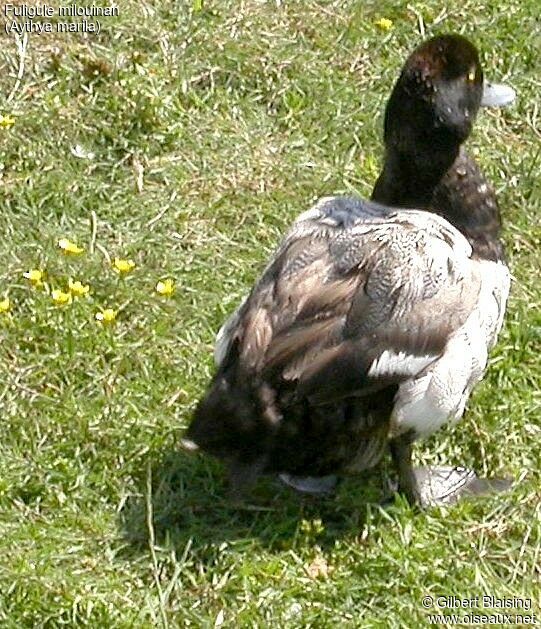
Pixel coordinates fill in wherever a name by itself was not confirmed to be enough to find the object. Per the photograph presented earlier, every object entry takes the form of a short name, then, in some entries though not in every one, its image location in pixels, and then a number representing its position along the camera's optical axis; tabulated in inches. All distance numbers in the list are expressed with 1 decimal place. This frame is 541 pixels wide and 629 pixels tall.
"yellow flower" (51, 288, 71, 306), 184.9
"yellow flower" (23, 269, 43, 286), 189.9
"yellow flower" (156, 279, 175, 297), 190.5
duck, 154.5
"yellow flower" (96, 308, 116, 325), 184.1
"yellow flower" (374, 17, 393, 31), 239.9
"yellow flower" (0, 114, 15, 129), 215.8
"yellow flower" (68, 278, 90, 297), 187.5
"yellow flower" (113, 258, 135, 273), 190.7
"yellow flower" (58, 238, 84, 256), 195.2
